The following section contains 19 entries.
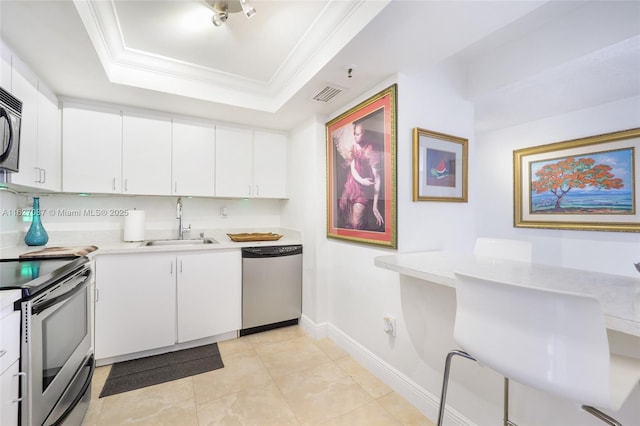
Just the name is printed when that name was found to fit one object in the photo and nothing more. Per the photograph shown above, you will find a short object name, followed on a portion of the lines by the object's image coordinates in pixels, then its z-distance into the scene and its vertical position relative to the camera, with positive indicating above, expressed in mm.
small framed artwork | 1952 +355
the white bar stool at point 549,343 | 706 -373
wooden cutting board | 1634 -255
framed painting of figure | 1976 +334
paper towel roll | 2572 -128
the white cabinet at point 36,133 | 1711 +567
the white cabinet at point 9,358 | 936 -520
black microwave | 1397 +431
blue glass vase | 2170 -158
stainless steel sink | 2562 -292
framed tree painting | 2363 +288
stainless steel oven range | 1054 -579
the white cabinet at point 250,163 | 2928 +554
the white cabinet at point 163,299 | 2133 -736
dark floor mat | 1930 -1209
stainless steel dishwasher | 2650 -746
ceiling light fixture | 1457 +1145
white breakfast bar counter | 745 -262
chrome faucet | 2896 -58
